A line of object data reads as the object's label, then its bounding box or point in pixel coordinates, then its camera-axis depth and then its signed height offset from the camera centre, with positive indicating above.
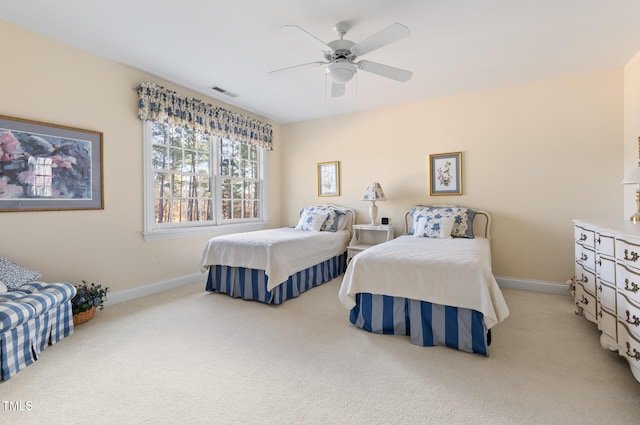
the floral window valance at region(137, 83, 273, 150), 3.40 +1.28
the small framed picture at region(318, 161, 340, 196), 5.00 +0.53
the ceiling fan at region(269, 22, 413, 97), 2.19 +1.23
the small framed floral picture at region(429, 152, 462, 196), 4.05 +0.48
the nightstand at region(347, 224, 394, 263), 4.29 -0.44
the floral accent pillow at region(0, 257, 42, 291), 2.23 -0.50
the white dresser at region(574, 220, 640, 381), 1.66 -0.53
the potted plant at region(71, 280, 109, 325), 2.63 -0.84
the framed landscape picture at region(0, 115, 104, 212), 2.49 +0.42
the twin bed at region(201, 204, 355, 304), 3.20 -0.63
